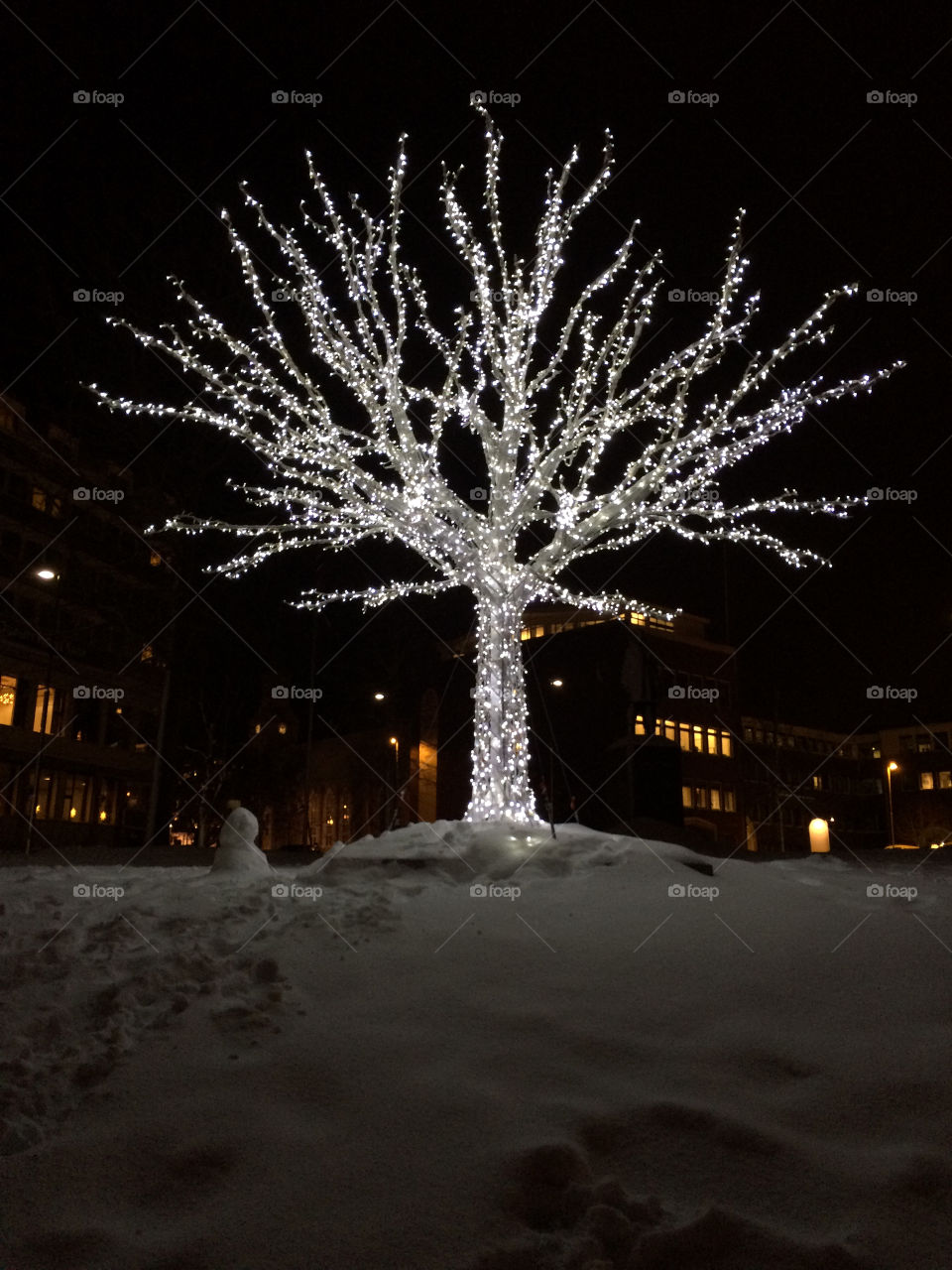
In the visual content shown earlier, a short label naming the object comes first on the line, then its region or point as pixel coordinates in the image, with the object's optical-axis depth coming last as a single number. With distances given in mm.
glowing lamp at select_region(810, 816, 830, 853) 27703
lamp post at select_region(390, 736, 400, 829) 45494
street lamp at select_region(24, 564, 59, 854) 29888
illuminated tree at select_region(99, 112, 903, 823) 14523
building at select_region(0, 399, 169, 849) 34719
